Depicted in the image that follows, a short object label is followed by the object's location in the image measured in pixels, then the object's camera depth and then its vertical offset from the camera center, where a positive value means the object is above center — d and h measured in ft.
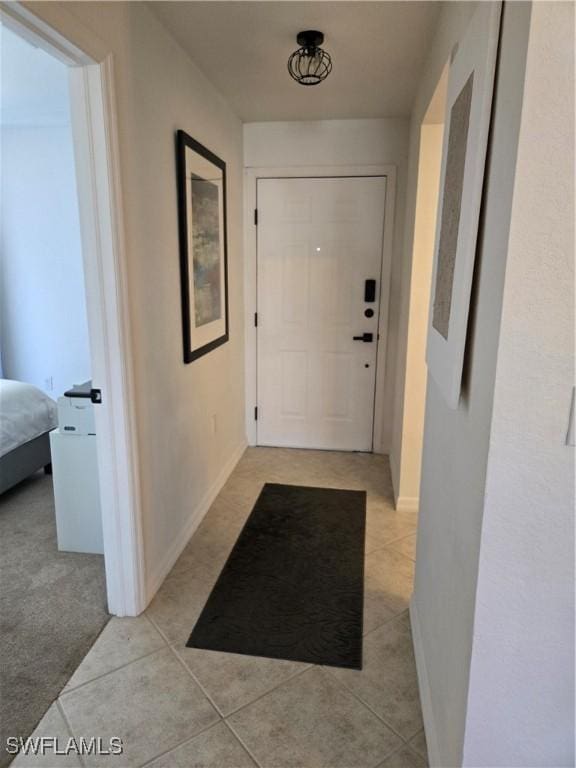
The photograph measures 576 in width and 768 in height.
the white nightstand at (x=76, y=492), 7.97 -3.57
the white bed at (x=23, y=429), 9.92 -3.37
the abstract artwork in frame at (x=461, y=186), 3.71 +0.67
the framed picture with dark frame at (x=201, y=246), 7.91 +0.28
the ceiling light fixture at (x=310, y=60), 7.08 +3.00
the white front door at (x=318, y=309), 11.93 -1.04
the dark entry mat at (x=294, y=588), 6.46 -4.66
